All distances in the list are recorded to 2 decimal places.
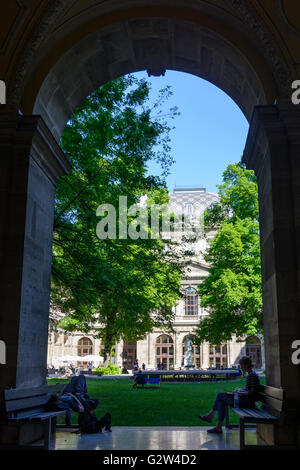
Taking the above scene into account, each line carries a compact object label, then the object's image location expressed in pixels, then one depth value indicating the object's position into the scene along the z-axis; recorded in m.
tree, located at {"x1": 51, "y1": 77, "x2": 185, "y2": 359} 13.61
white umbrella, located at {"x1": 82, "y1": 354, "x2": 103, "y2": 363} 42.87
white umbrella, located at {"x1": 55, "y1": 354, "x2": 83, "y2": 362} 42.78
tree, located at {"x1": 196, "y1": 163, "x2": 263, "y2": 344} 25.33
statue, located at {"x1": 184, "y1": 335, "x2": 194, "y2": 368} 38.06
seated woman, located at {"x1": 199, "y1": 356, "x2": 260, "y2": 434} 7.44
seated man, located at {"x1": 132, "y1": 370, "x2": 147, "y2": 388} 23.58
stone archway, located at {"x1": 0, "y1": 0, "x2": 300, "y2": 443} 6.71
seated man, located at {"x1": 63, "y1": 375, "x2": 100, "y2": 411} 8.48
